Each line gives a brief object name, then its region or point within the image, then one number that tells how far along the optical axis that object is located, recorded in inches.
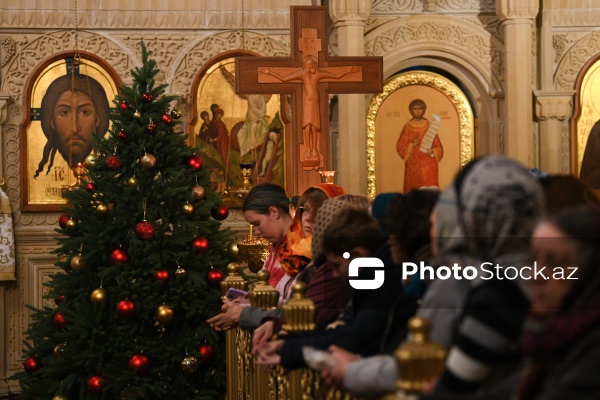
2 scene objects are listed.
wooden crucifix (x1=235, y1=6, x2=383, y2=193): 324.2
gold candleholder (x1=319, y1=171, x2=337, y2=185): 301.7
